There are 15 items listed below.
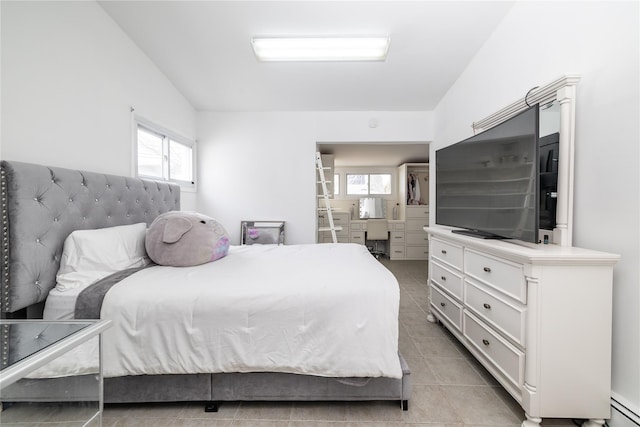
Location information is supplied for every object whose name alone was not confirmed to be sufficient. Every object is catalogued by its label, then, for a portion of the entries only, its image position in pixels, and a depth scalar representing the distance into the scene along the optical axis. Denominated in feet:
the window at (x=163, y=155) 8.18
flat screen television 4.45
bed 3.97
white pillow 4.38
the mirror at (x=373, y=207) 19.67
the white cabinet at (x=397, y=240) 17.76
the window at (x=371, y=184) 20.24
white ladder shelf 12.17
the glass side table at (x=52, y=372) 2.43
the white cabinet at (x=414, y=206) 17.65
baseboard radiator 3.66
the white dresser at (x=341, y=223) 18.01
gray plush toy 5.39
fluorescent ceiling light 6.82
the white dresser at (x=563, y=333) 3.78
